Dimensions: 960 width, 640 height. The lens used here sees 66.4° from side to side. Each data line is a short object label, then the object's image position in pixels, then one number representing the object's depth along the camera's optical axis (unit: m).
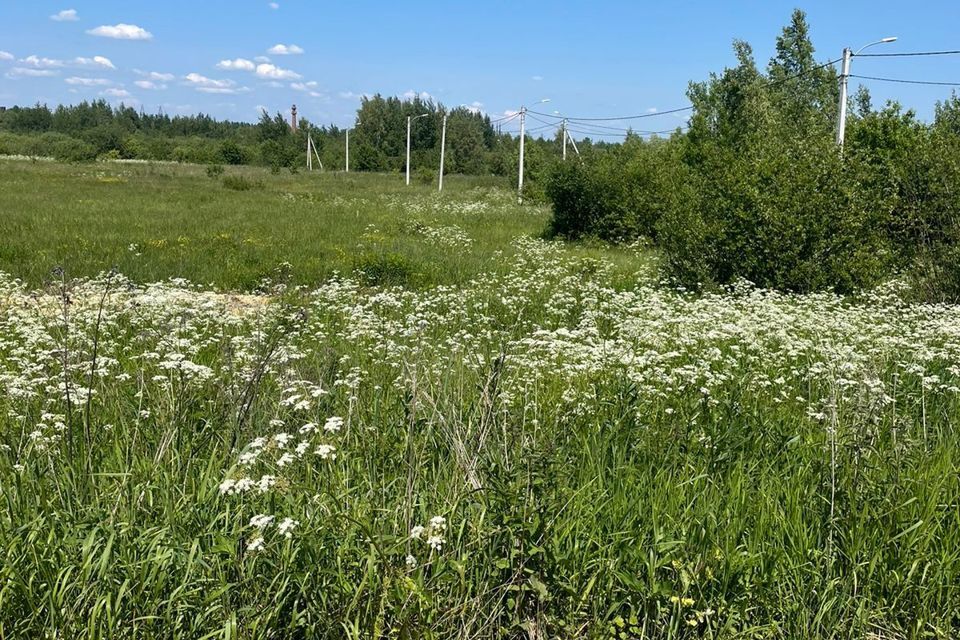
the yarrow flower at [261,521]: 2.35
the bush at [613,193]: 22.20
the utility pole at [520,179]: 37.72
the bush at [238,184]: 40.97
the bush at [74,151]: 74.00
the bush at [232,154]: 86.38
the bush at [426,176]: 61.62
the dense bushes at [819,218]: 11.92
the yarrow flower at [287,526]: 2.42
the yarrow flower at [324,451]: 2.63
